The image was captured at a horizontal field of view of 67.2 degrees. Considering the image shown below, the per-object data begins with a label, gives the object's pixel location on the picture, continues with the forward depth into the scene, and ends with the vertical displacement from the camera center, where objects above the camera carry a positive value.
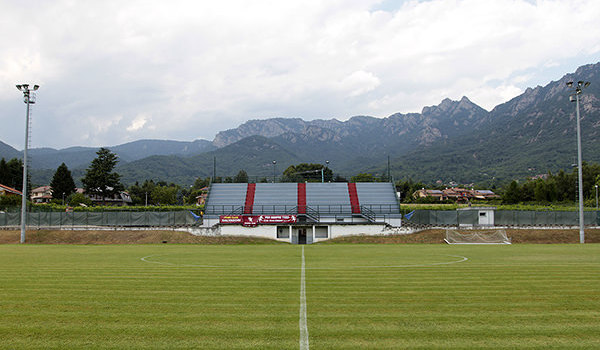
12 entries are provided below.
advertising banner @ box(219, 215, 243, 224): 45.78 -2.32
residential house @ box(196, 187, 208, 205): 149.48 -0.27
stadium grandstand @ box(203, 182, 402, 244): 45.75 -1.53
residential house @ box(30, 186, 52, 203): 144.12 +0.42
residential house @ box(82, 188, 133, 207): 141.56 -1.56
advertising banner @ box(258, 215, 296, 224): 45.59 -2.31
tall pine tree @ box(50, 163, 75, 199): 109.62 +2.98
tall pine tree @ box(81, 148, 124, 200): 95.00 +3.85
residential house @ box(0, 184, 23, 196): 89.81 +1.24
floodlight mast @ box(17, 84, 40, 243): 37.50 +6.12
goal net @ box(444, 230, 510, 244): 39.09 -3.67
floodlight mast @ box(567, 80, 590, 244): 35.22 +4.65
